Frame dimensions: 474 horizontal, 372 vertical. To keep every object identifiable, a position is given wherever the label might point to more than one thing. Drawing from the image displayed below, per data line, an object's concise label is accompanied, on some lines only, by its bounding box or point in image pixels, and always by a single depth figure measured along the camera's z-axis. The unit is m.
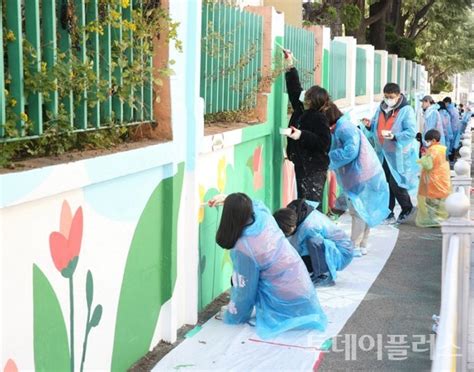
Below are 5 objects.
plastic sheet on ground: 4.45
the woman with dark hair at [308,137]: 6.62
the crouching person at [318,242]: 5.86
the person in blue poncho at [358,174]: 6.91
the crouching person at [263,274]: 4.77
